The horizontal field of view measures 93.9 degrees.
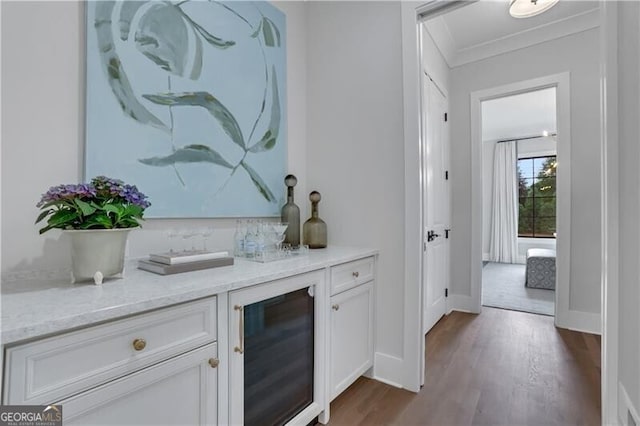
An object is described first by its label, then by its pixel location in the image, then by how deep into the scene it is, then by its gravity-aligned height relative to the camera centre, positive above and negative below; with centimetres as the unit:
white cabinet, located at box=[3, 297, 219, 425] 69 -42
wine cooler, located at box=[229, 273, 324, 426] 113 -59
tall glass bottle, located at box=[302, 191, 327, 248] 199 -11
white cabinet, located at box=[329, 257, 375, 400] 161 -63
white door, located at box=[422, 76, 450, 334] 268 +13
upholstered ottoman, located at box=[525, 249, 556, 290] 415 -76
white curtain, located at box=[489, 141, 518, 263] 648 +25
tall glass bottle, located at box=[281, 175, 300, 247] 199 -1
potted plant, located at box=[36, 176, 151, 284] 98 -2
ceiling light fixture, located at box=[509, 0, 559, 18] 234 +170
